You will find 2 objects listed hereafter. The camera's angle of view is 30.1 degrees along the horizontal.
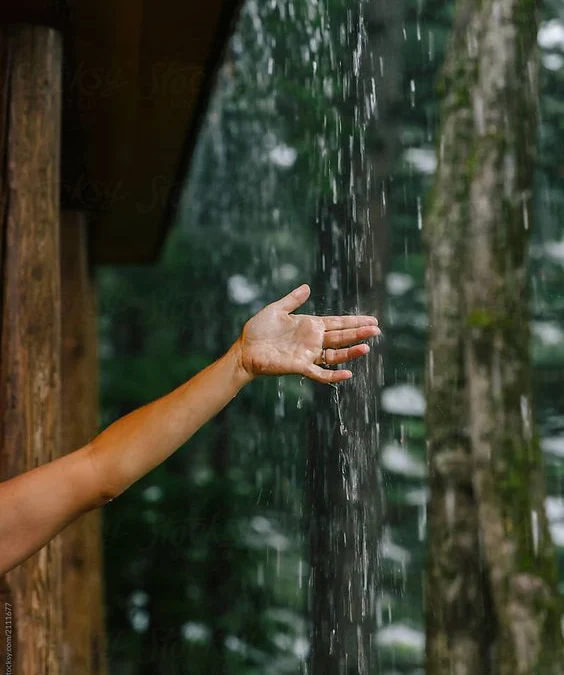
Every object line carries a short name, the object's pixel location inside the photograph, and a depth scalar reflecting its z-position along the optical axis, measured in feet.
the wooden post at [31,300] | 7.75
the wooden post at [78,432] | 14.78
